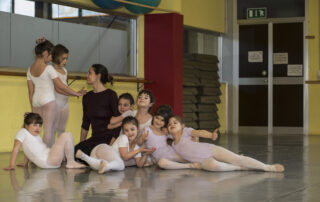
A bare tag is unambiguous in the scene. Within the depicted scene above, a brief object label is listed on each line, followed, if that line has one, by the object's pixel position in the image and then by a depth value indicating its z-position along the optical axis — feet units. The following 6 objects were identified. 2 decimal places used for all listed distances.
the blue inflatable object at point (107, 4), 28.09
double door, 39.29
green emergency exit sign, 40.04
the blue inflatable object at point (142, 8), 29.77
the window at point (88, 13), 28.58
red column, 31.48
